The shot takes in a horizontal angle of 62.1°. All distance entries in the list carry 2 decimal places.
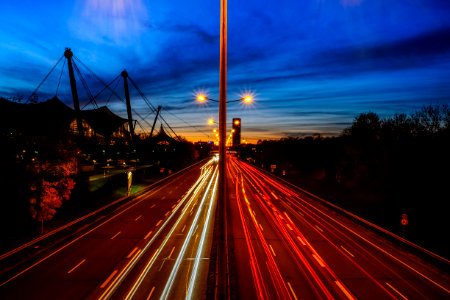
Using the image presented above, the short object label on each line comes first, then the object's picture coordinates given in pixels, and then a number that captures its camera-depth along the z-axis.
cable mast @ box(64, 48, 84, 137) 66.75
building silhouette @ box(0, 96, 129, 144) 28.70
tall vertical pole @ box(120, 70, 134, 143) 86.19
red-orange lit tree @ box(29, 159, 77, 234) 25.84
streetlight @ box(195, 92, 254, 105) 17.22
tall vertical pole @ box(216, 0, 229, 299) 11.65
